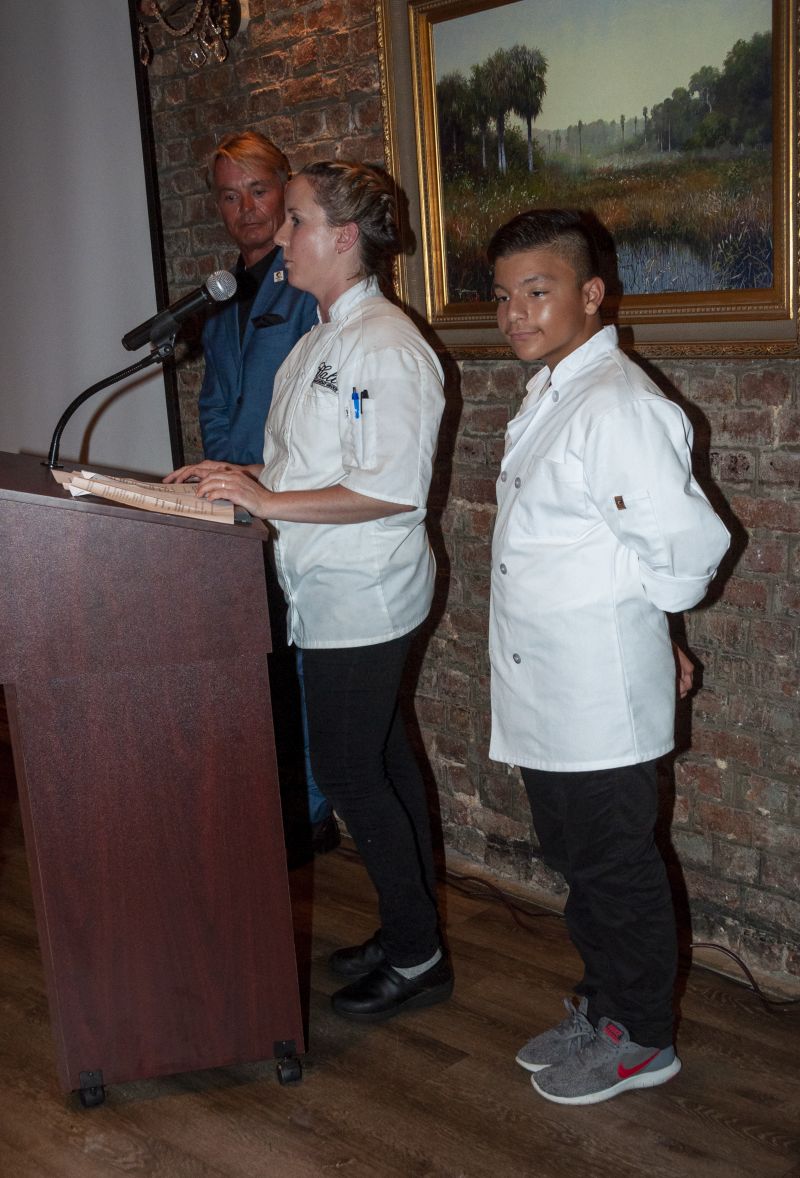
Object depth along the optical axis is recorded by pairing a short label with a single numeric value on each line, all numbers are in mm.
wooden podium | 1913
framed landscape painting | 2316
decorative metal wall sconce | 3379
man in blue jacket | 3049
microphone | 2098
